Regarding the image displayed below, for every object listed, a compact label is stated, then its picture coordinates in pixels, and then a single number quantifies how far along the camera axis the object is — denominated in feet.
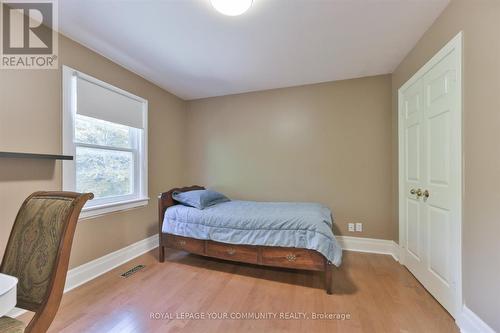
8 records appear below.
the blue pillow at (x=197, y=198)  9.02
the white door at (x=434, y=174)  5.38
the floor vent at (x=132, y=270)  7.79
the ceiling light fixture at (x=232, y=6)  5.18
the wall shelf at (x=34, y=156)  5.17
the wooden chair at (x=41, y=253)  3.38
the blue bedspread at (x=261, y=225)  6.79
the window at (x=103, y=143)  7.13
